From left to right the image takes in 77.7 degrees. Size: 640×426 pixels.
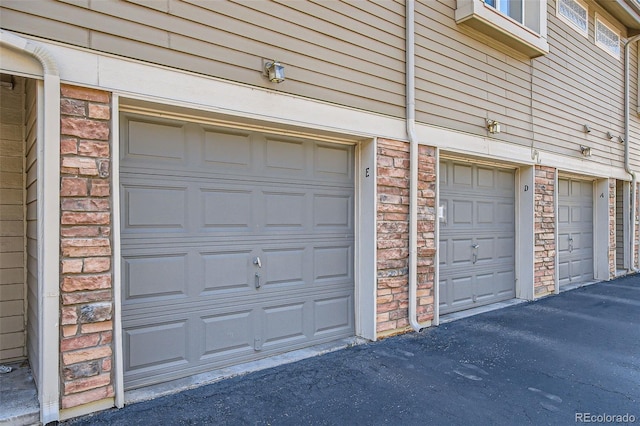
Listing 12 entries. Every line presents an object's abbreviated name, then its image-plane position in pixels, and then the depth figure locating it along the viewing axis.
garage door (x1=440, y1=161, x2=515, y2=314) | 5.25
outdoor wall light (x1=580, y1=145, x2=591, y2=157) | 7.13
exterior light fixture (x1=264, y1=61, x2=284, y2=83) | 3.32
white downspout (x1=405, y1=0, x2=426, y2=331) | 4.39
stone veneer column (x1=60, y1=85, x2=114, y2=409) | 2.50
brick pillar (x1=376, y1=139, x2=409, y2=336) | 4.16
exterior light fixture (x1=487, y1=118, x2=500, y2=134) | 5.33
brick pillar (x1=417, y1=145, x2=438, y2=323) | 4.55
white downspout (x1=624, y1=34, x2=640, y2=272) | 8.45
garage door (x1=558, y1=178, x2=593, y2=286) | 7.28
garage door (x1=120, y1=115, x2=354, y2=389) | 3.01
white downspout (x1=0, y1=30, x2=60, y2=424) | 2.41
